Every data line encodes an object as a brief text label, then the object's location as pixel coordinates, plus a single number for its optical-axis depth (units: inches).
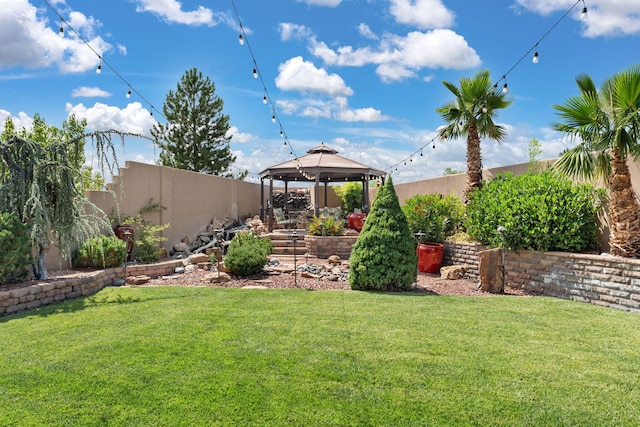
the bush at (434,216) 371.2
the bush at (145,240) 377.7
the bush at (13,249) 227.8
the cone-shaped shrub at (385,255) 263.3
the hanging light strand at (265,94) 270.5
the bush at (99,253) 302.7
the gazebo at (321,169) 503.5
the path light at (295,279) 291.4
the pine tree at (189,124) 890.7
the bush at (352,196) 689.0
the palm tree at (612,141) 235.8
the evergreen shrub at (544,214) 266.2
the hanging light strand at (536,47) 233.9
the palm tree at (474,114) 374.3
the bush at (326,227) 432.8
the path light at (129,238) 315.1
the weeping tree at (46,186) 245.3
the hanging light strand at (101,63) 242.5
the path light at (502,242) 274.0
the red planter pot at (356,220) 492.4
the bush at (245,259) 313.7
